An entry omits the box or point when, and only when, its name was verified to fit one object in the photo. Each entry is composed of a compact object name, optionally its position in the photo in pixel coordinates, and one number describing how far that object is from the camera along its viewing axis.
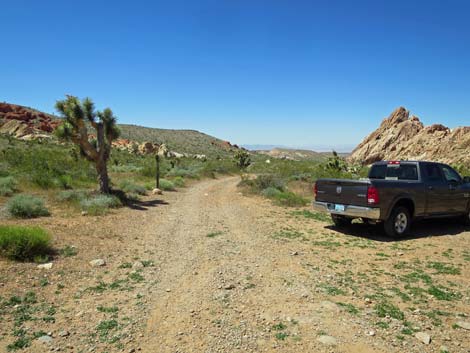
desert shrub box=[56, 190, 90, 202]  12.18
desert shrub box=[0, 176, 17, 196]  12.20
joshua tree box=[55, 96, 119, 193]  13.67
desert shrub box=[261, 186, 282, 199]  16.16
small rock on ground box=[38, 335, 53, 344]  3.80
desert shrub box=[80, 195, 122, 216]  11.01
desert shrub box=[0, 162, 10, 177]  15.53
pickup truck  8.34
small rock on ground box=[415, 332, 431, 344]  3.80
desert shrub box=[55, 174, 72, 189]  14.95
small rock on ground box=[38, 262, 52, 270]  5.90
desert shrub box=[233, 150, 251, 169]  36.37
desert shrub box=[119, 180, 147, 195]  15.85
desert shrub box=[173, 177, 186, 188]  21.31
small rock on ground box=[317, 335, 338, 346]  3.76
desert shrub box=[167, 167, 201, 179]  25.66
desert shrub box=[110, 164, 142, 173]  24.71
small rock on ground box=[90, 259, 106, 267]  6.39
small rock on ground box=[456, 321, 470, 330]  4.15
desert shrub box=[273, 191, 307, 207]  14.35
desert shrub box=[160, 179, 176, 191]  18.91
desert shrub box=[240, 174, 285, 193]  17.98
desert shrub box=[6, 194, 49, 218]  9.50
